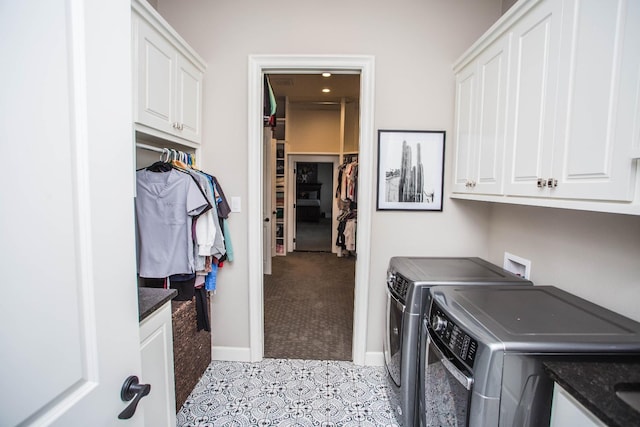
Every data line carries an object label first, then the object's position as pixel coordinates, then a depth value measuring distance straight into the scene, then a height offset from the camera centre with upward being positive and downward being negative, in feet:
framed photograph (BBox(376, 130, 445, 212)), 7.15 +0.69
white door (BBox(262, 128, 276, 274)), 14.09 -0.28
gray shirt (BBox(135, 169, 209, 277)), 5.63 -0.55
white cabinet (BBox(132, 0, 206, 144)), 4.76 +2.22
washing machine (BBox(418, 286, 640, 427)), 3.00 -1.66
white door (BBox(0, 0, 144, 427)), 1.56 -0.14
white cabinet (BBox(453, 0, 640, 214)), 2.97 +1.27
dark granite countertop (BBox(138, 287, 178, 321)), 3.68 -1.56
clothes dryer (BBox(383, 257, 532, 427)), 4.94 -2.01
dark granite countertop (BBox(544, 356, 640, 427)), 2.26 -1.71
